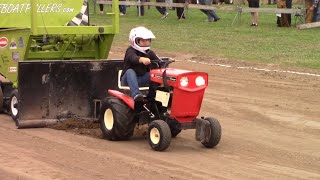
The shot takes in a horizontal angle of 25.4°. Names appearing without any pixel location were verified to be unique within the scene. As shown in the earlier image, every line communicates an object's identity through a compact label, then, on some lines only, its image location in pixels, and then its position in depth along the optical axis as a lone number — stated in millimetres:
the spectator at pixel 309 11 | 23453
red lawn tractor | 8391
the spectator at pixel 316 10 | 23406
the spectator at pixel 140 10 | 30928
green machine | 9719
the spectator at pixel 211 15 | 26891
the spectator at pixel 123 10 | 32031
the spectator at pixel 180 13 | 28406
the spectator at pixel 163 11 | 29788
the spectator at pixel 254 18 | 24655
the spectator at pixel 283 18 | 24109
